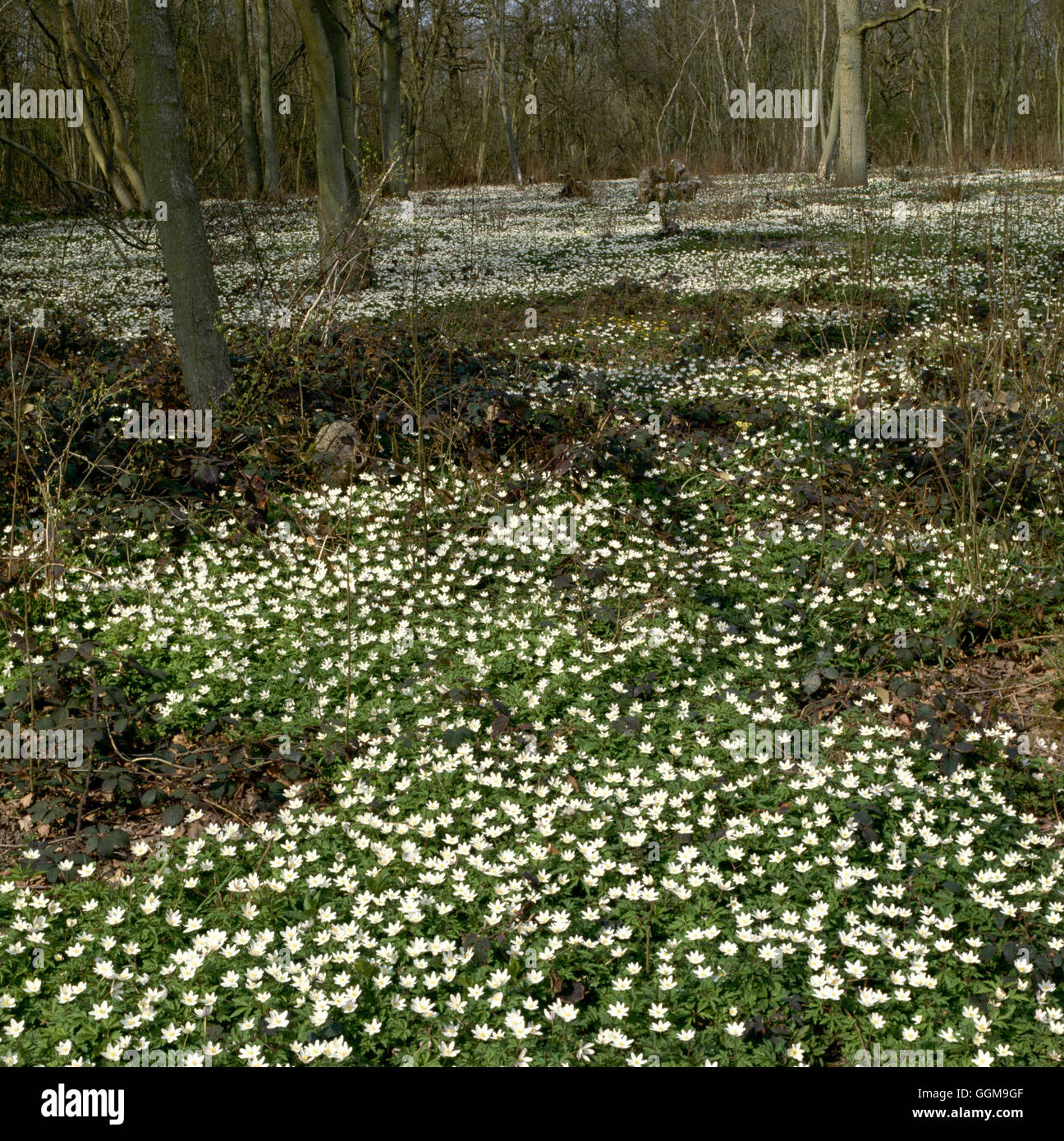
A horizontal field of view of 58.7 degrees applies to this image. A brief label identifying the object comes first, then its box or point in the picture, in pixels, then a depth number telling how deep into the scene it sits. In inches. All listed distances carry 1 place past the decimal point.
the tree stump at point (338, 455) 296.2
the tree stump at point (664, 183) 852.7
